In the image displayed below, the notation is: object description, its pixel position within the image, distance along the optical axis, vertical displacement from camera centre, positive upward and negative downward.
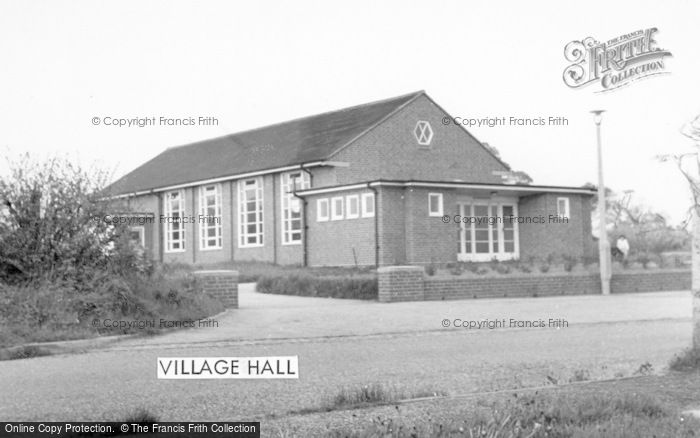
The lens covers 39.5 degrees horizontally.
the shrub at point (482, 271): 24.14 +0.20
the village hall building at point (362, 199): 33.62 +3.13
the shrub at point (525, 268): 25.30 +0.26
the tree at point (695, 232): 9.91 +0.44
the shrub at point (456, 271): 23.55 +0.21
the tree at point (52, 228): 15.28 +0.97
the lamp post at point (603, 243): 25.23 +0.87
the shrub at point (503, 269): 24.81 +0.25
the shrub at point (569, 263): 26.09 +0.40
